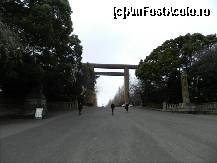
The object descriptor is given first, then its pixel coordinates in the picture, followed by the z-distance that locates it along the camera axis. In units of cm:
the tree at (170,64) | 5591
